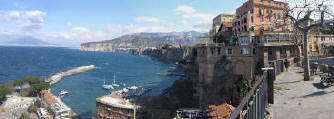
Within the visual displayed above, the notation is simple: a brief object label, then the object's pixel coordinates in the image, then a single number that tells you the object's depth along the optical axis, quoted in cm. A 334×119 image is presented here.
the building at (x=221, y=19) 5638
